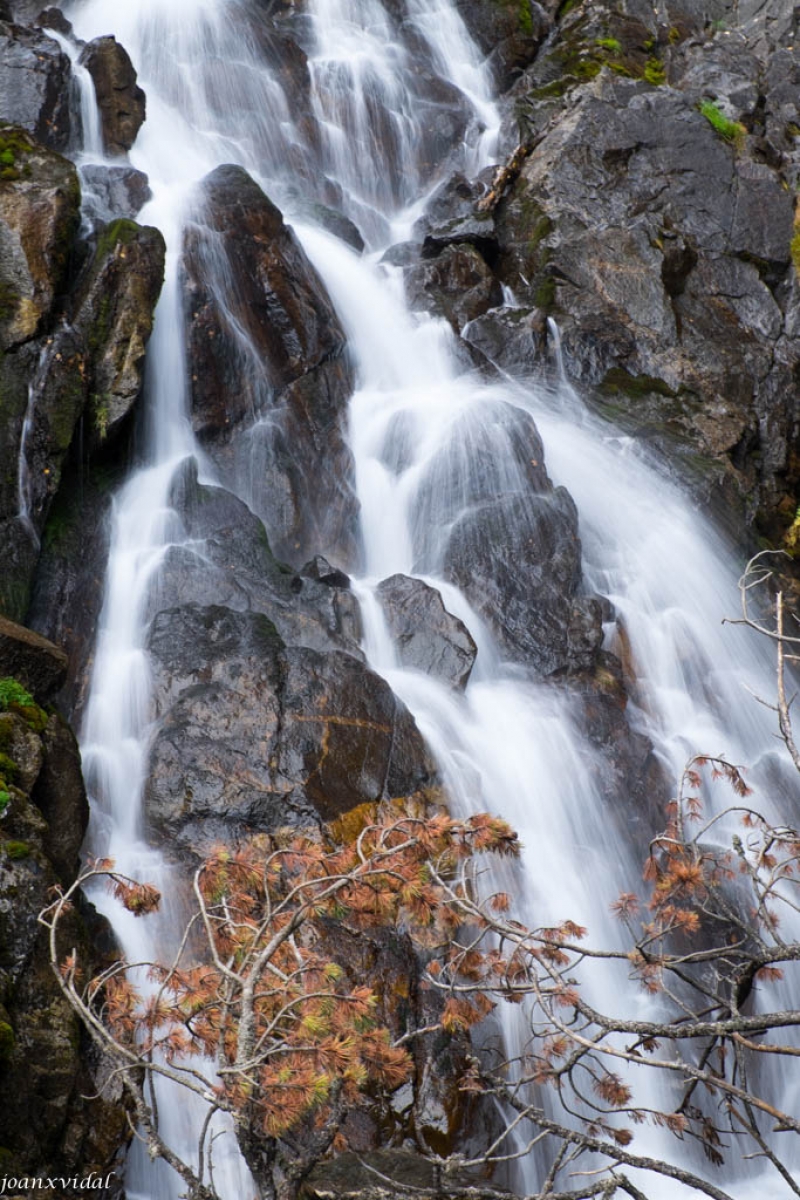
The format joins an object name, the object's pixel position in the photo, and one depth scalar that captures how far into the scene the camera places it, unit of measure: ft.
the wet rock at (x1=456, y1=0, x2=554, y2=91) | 74.28
